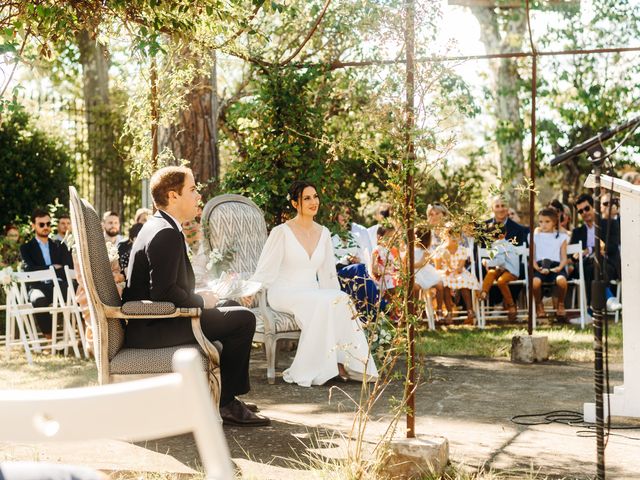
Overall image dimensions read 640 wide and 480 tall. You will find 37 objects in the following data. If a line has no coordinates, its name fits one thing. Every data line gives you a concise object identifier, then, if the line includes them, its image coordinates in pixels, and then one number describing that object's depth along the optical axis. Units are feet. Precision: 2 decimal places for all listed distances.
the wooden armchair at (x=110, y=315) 16.40
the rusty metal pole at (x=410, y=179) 13.93
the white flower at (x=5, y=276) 28.18
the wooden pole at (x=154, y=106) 24.62
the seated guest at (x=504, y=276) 36.70
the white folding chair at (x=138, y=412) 4.79
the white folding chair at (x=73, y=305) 29.15
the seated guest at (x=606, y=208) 32.29
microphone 12.30
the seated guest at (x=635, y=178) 31.65
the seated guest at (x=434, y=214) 33.97
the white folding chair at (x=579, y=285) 34.24
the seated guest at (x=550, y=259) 35.91
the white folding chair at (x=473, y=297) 35.96
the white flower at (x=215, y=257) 25.48
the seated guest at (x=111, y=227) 34.09
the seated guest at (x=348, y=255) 29.19
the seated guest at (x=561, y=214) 38.03
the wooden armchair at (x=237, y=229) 26.40
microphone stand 12.12
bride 24.00
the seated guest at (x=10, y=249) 37.47
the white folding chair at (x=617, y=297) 36.51
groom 16.55
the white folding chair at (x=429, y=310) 35.50
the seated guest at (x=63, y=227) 34.50
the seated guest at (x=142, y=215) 31.73
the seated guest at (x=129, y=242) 29.80
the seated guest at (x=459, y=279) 36.09
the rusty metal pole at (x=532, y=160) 24.38
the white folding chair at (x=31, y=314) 28.76
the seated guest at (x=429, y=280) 35.53
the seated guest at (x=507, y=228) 36.55
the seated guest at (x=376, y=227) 35.98
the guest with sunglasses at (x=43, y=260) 32.14
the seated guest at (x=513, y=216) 39.29
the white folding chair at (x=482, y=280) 35.56
